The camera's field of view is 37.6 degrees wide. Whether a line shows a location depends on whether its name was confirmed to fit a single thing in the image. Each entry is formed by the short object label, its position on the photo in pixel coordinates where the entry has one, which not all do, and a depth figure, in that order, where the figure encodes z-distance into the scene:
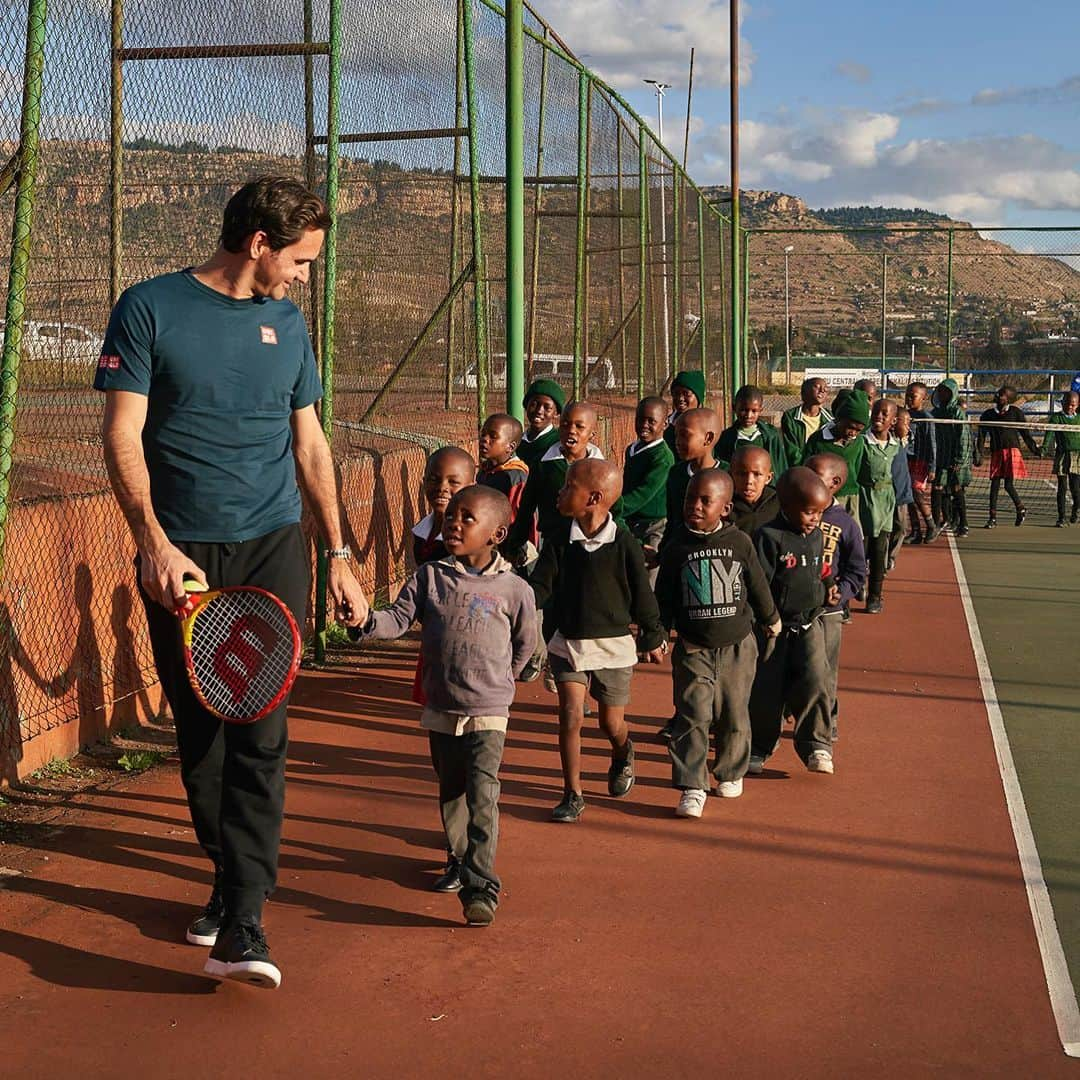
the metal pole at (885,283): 30.14
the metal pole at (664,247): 21.78
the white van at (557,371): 13.16
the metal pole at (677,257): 21.89
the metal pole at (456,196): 11.43
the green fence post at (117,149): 6.86
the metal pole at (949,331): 27.95
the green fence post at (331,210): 8.82
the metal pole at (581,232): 14.78
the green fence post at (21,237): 5.89
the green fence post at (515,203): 10.27
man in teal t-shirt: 4.44
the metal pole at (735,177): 23.98
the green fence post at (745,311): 30.08
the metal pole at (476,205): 11.04
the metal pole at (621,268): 18.03
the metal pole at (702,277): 23.88
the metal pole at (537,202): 14.10
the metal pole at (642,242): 18.92
